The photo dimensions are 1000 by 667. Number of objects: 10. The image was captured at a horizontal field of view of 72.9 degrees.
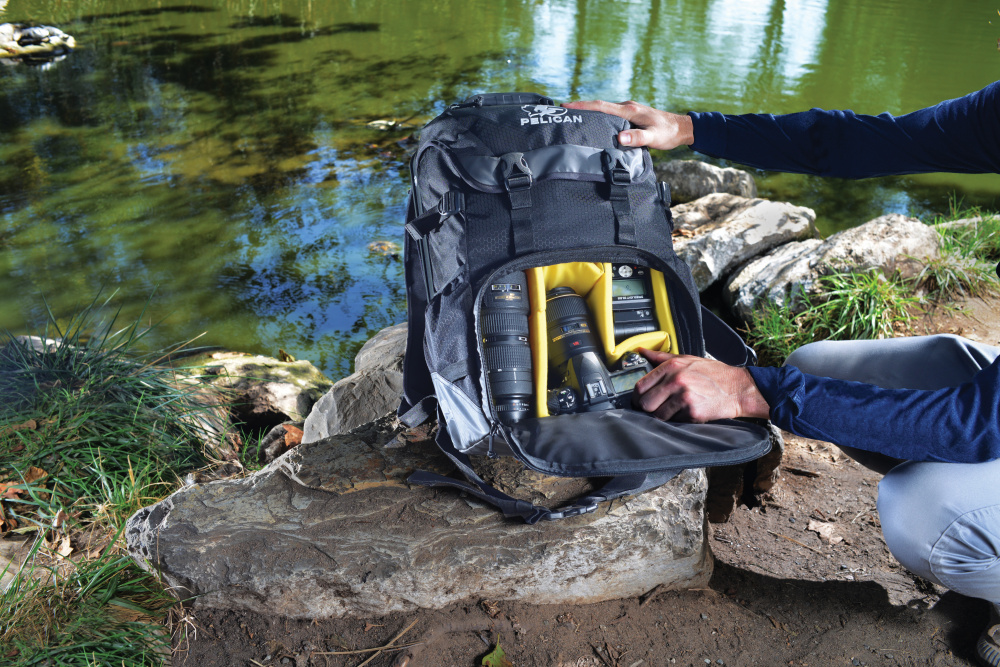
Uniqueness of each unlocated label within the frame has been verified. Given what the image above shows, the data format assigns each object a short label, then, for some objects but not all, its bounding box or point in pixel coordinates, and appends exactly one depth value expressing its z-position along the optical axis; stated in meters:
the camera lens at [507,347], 1.81
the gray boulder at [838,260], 3.10
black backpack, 1.74
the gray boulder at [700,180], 4.51
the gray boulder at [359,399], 2.47
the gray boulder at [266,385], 2.89
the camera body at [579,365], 1.83
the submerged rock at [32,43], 6.97
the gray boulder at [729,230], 3.47
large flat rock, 1.68
